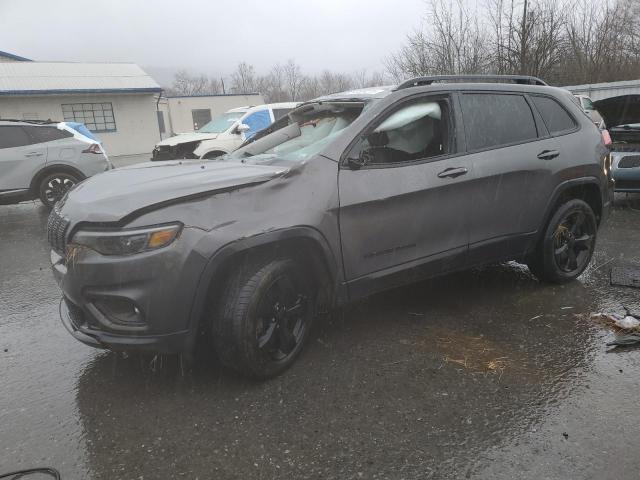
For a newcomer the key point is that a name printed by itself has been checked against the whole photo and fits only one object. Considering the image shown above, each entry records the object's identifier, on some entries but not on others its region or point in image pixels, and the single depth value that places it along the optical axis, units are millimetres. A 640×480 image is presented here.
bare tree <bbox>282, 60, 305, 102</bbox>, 75375
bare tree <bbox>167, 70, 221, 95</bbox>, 86438
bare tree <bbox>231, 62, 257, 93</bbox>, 78375
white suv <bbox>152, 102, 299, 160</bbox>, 11562
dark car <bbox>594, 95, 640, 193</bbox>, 7500
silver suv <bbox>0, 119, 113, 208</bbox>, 9312
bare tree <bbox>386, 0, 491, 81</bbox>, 22484
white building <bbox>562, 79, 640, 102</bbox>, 17359
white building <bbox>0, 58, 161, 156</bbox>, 21594
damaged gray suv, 2678
